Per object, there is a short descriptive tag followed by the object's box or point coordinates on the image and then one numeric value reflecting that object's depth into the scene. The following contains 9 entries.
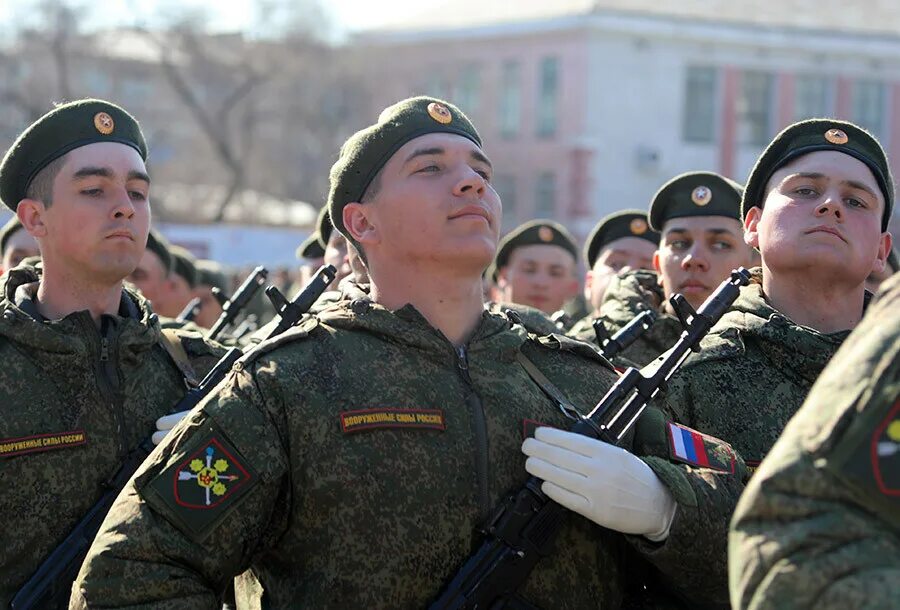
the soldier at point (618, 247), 7.89
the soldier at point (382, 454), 3.13
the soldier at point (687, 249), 5.92
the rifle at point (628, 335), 4.75
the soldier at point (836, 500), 2.04
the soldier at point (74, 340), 4.14
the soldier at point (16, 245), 7.72
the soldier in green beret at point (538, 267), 8.94
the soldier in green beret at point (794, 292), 4.04
